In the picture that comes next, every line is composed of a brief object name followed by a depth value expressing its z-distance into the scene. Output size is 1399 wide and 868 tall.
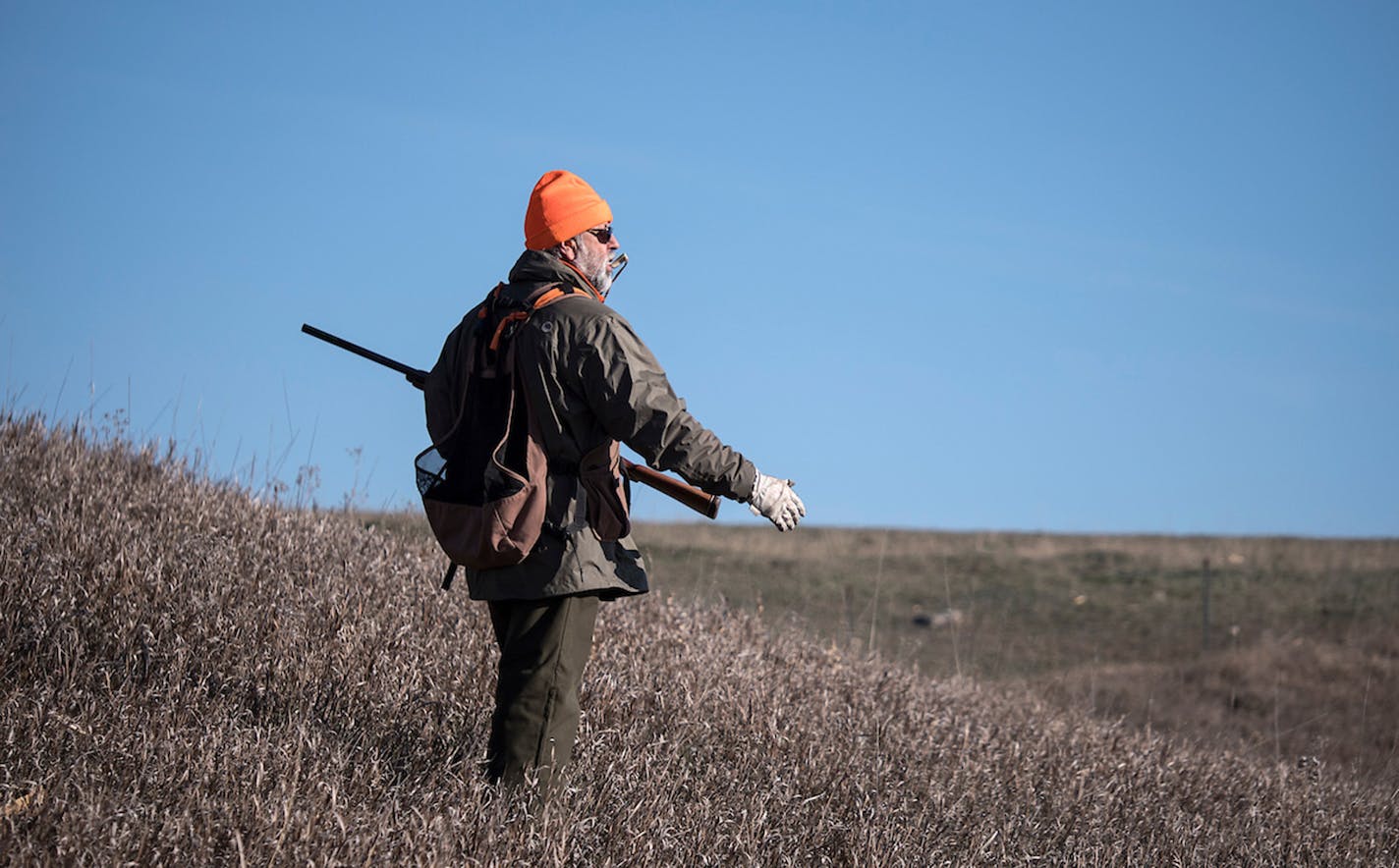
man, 8.49
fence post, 38.59
